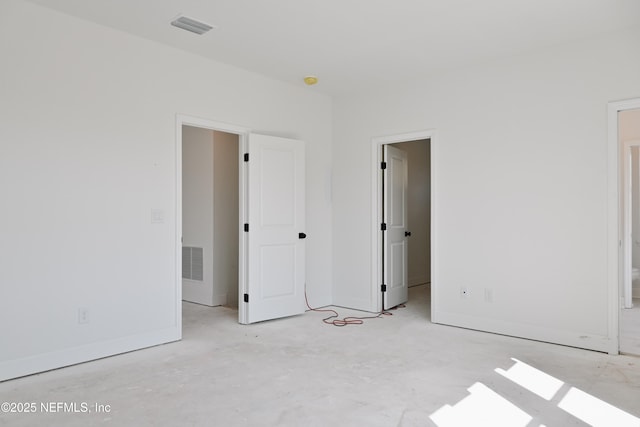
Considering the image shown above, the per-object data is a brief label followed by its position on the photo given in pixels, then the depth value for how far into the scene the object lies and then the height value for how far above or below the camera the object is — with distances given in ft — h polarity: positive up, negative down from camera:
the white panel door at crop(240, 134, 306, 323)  14.94 -0.70
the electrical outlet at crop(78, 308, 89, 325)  10.95 -2.67
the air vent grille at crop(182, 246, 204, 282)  18.19 -2.23
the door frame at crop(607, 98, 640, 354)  11.69 -0.32
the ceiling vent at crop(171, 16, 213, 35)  11.06 +4.94
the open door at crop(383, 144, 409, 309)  17.10 -0.64
